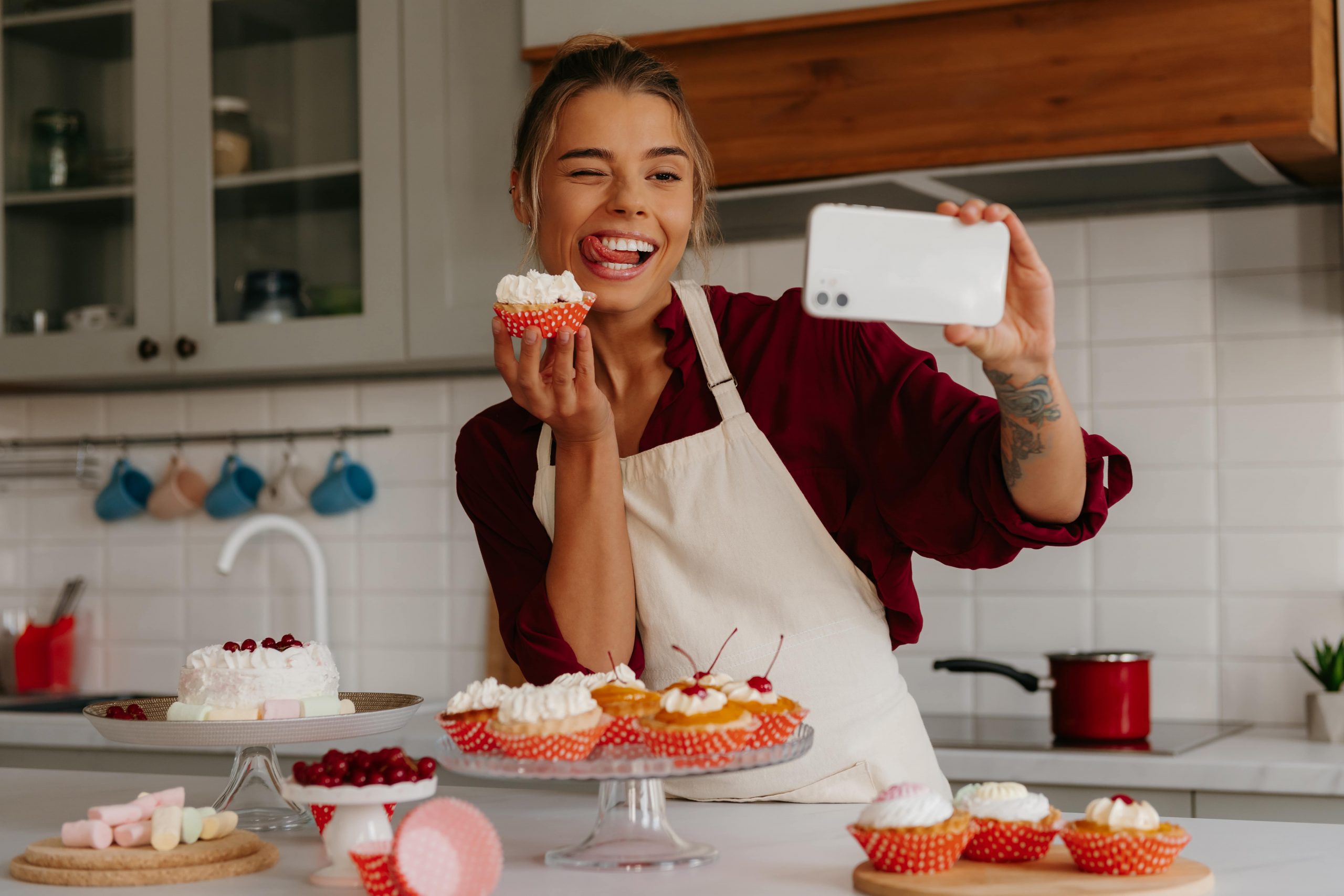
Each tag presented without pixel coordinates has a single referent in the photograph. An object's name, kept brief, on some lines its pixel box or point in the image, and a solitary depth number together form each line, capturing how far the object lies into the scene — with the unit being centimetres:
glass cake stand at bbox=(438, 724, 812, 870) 90
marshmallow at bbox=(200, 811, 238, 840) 105
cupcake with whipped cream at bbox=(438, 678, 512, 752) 98
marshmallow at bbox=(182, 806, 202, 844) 103
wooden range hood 191
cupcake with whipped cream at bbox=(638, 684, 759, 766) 94
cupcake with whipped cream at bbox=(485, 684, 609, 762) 94
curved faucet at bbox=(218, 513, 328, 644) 276
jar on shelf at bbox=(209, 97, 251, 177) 274
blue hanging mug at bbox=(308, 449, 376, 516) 284
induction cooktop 205
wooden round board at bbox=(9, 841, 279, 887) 98
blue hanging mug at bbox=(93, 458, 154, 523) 300
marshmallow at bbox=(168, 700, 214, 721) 120
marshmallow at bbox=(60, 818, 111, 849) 101
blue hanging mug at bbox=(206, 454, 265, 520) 292
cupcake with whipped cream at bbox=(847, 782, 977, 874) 89
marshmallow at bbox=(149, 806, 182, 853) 101
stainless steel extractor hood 206
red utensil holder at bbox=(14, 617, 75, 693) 300
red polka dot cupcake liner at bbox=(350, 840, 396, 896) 89
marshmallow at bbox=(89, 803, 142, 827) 103
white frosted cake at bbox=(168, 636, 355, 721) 122
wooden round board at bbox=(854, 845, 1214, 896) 86
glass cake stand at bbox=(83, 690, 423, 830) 116
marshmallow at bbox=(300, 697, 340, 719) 123
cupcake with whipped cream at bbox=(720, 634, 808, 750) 97
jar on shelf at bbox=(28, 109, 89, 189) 289
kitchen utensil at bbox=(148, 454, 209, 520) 297
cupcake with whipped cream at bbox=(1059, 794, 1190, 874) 88
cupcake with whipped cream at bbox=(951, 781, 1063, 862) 92
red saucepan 210
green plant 213
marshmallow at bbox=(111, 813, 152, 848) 103
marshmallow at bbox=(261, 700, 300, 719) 122
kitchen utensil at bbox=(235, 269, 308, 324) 267
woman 135
